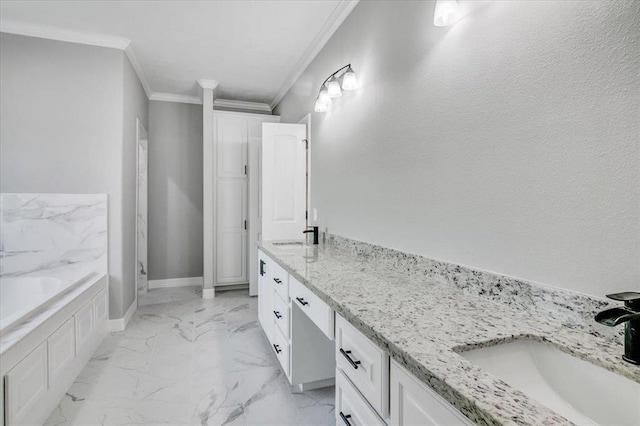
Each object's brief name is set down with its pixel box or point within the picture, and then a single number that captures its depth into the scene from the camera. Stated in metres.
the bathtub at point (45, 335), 1.55
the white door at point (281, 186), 3.47
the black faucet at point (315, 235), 2.89
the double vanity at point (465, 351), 0.69
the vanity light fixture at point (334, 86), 2.27
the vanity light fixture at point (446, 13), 1.35
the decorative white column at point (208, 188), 4.20
